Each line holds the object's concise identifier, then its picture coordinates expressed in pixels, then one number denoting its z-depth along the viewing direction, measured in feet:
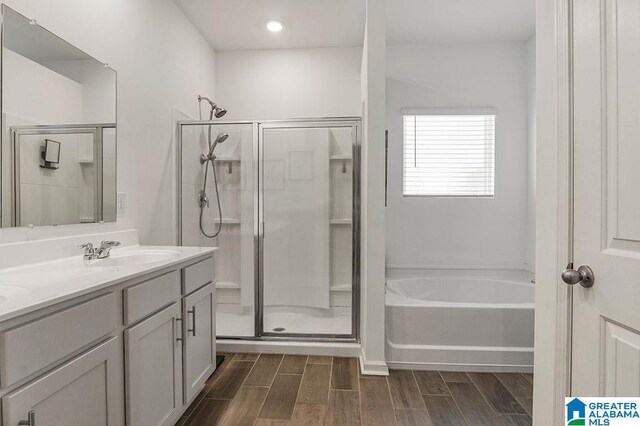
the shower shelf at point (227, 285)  9.20
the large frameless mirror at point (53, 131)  4.40
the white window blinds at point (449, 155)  10.41
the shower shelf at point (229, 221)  9.07
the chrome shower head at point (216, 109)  9.53
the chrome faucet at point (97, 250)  5.27
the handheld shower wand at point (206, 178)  9.05
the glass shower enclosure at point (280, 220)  8.77
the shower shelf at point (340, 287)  8.84
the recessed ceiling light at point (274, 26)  9.42
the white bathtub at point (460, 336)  7.48
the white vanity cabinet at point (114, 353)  2.82
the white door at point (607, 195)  2.65
